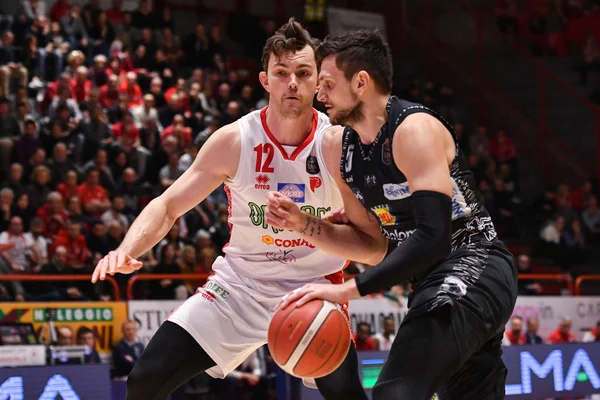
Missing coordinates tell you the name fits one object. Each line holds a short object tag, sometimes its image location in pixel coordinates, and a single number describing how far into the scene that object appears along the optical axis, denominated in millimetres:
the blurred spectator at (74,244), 11328
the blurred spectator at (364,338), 11156
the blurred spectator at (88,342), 9773
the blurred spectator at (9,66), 13328
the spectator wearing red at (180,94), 14742
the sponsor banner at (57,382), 6934
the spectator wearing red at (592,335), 12984
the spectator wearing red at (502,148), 17906
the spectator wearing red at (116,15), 17062
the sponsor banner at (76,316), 9875
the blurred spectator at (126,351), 9984
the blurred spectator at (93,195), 12070
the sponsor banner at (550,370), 8836
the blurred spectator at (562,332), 12773
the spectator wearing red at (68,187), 12000
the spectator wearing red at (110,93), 13875
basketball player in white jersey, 5238
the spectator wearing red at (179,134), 13734
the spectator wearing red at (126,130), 13305
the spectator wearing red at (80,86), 13594
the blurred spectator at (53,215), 11562
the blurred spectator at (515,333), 12281
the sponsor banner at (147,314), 10391
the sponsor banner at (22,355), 9133
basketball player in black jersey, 3898
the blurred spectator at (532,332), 12555
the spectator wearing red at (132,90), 14194
